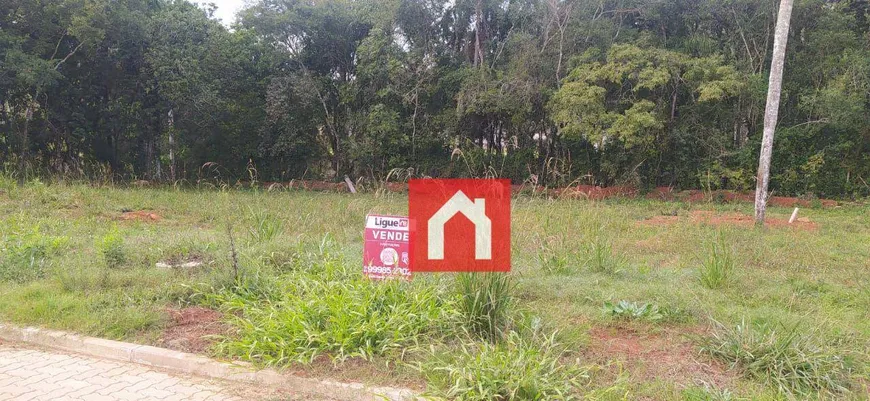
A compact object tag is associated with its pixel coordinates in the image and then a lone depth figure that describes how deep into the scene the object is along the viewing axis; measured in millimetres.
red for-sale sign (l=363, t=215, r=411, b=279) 4168
